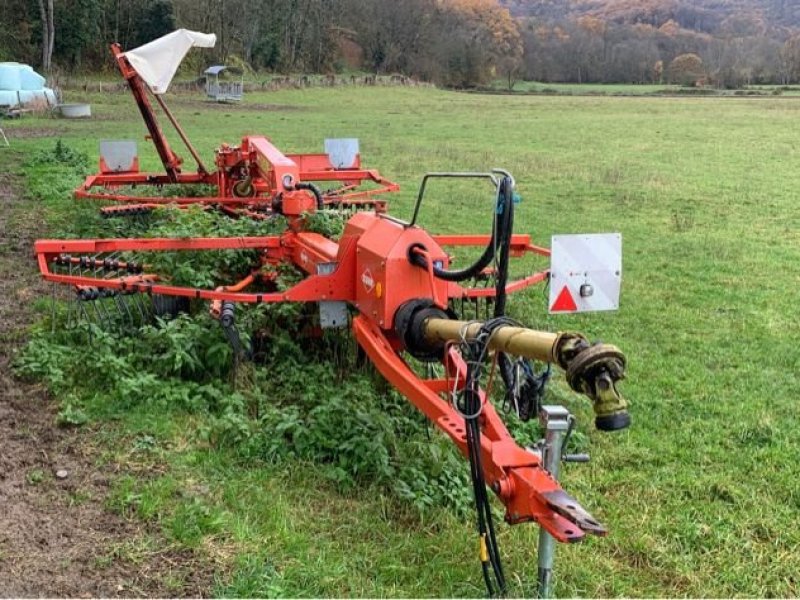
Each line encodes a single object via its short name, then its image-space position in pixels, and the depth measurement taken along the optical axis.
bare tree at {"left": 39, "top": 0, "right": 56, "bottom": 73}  37.25
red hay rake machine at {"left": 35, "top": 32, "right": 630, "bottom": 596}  2.85
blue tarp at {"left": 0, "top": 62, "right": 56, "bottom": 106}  27.60
